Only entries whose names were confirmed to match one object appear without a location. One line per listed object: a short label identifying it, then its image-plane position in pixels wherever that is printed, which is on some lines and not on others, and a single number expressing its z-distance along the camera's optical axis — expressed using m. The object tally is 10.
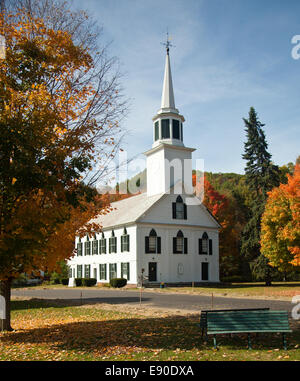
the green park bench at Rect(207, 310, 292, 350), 8.95
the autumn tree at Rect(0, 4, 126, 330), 10.29
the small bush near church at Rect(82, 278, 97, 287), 41.62
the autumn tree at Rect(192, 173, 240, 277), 51.00
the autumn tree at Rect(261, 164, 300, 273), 31.31
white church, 38.09
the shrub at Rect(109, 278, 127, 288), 36.38
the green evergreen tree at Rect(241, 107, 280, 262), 42.19
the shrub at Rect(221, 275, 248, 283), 50.78
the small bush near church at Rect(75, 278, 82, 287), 43.16
